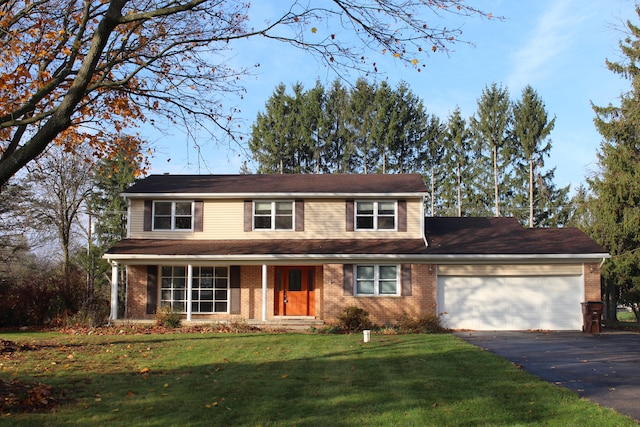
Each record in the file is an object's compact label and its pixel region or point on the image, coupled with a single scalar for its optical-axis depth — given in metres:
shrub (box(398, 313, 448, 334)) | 20.39
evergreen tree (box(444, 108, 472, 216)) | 42.78
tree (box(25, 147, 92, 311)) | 30.22
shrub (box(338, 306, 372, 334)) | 20.28
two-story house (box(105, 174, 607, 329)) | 21.72
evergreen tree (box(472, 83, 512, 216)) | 42.28
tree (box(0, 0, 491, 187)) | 8.01
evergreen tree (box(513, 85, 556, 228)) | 41.47
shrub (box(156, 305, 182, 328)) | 21.08
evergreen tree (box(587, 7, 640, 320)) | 26.14
